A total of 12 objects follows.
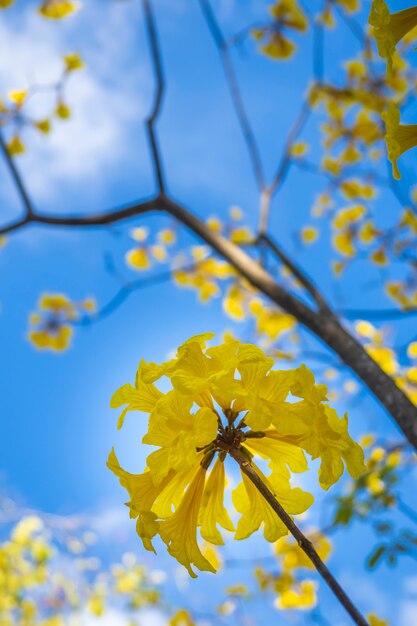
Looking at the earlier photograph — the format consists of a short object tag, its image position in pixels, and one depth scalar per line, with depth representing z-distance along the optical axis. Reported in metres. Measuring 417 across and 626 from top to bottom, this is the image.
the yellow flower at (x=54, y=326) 3.80
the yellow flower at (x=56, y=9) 3.02
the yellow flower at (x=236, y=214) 4.39
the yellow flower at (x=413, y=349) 1.64
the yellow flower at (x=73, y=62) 3.11
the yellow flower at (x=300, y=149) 4.15
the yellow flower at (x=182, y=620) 3.10
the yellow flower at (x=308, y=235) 4.56
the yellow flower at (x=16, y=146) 3.29
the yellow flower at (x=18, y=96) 3.08
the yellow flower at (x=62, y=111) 3.33
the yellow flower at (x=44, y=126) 3.30
